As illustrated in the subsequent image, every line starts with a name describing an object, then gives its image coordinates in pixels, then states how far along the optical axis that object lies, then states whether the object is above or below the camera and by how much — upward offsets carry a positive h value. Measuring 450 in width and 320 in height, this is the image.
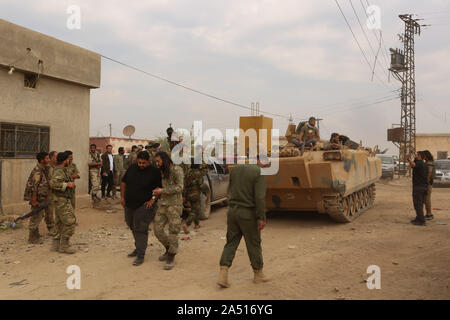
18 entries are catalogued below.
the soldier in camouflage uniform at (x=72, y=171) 6.32 -0.21
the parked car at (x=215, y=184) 9.28 -0.63
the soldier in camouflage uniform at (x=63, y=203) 5.93 -0.70
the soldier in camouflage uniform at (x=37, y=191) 6.55 -0.56
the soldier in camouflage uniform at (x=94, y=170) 10.10 -0.29
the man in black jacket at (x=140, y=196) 5.31 -0.52
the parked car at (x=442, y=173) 18.50 -0.58
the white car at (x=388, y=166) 23.45 -0.34
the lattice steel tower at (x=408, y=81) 28.19 +5.96
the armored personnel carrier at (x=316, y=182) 7.78 -0.46
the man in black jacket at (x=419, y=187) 8.30 -0.57
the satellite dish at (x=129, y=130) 18.38 +1.46
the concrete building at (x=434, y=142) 37.09 +1.94
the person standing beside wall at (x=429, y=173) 8.53 -0.27
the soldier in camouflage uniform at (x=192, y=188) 7.71 -0.58
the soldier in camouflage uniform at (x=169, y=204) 5.27 -0.64
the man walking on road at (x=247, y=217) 4.39 -0.68
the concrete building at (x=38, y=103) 8.28 +1.38
